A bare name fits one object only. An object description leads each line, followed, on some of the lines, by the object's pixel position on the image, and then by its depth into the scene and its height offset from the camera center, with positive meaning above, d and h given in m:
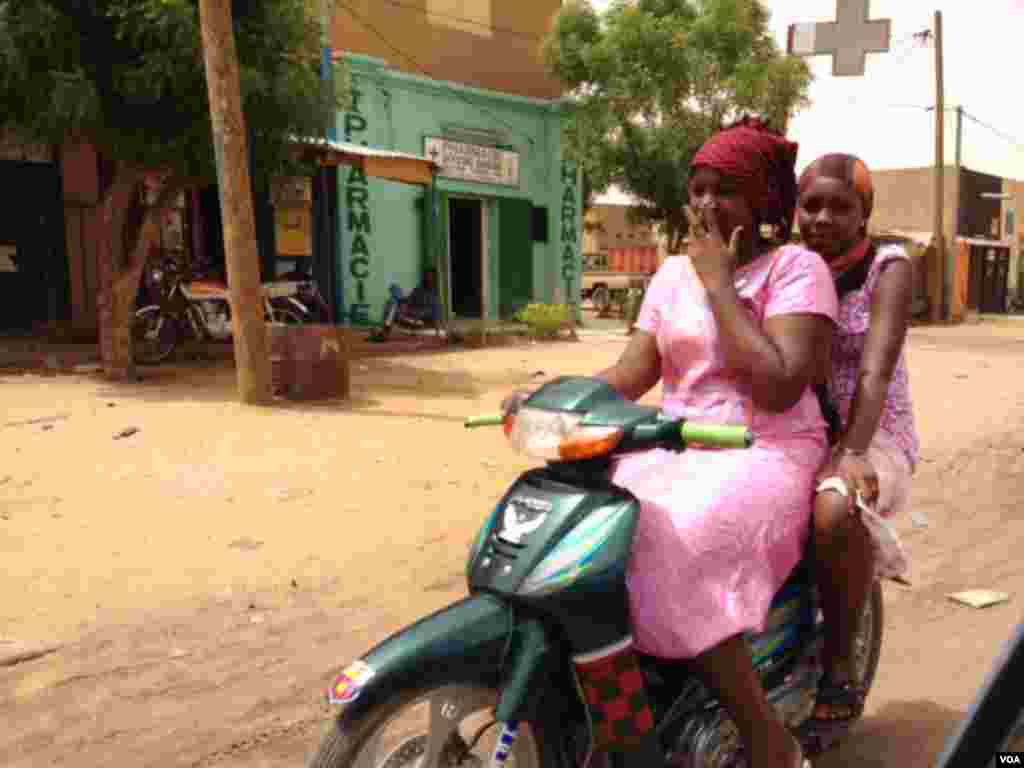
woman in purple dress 1.99 -0.32
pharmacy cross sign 6.66 +1.89
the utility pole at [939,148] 21.95 +3.44
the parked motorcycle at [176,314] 10.25 -0.25
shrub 14.65 -0.51
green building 15.10 +1.65
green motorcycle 1.54 -0.62
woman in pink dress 1.71 -0.32
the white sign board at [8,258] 11.62 +0.50
